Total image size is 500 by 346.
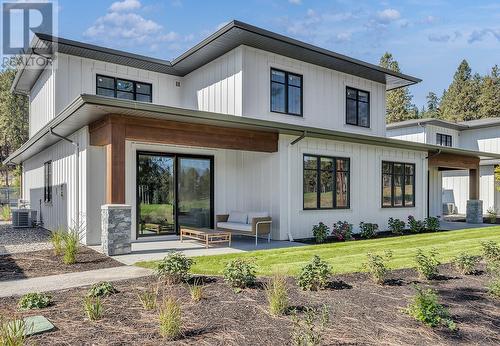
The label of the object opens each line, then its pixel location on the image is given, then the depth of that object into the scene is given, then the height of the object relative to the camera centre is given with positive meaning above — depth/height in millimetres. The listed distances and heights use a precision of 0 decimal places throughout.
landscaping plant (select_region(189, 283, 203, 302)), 4590 -1401
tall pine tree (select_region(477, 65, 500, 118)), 42562 +9271
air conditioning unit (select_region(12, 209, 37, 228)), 13727 -1369
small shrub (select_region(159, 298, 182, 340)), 3469 -1326
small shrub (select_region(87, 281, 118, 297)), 4730 -1402
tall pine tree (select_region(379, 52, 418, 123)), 36719 +7737
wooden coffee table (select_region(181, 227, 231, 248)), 9055 -1383
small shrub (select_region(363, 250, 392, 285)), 5395 -1307
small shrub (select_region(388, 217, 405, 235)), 12555 -1585
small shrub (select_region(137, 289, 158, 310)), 4219 -1382
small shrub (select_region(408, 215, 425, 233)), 13180 -1620
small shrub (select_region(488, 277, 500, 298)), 4840 -1423
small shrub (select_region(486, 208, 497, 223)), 16812 -1750
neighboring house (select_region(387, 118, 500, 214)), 20969 +2416
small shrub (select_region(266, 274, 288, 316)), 4094 -1327
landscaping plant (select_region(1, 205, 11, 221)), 17234 -1548
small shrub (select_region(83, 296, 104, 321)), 3907 -1363
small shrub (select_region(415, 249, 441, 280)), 5676 -1338
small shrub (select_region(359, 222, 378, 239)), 11648 -1580
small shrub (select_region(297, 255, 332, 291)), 5078 -1333
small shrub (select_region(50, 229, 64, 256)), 7582 -1269
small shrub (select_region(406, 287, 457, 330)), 3836 -1395
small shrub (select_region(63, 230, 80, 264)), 6898 -1298
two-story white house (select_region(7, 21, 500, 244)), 9016 +1079
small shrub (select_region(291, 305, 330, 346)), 3117 -1339
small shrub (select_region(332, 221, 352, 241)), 10875 -1525
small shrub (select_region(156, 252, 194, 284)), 5301 -1256
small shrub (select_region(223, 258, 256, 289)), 5113 -1312
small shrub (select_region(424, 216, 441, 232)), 13398 -1605
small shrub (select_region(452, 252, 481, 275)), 6121 -1401
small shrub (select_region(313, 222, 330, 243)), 10344 -1481
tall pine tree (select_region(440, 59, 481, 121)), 45688 +10385
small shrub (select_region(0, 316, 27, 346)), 2816 -1208
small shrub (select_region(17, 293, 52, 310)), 4309 -1411
